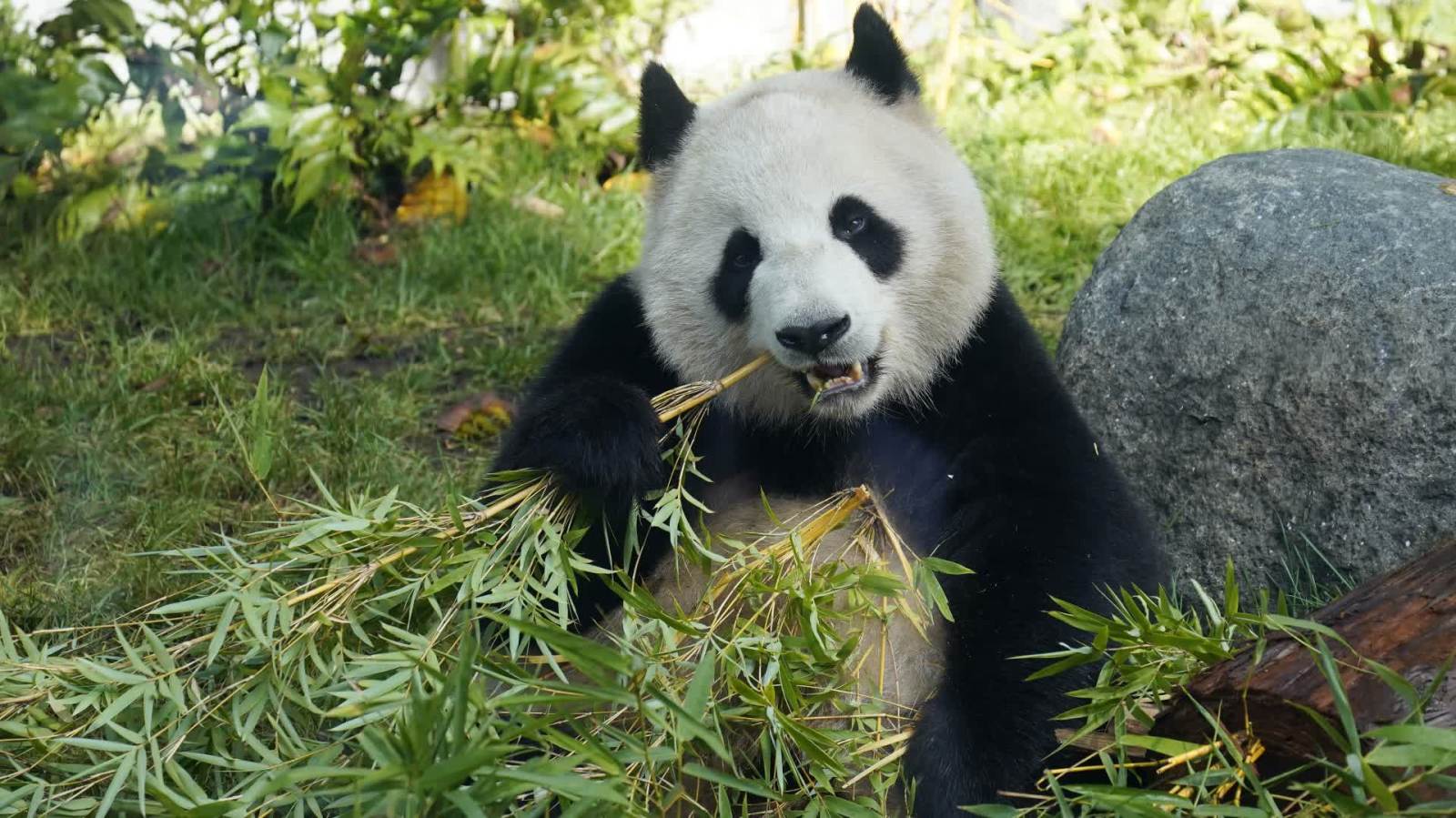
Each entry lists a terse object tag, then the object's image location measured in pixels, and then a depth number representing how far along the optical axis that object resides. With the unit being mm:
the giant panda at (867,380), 3158
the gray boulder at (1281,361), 3578
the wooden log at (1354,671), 2445
